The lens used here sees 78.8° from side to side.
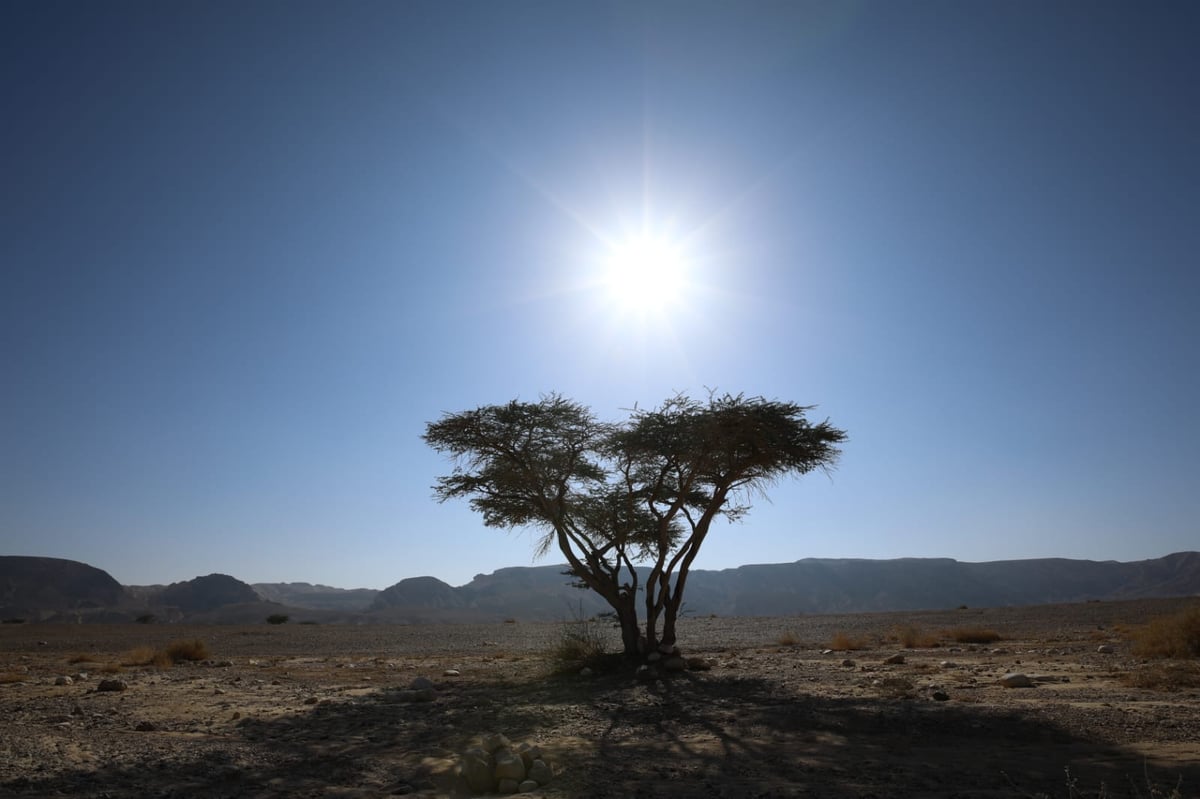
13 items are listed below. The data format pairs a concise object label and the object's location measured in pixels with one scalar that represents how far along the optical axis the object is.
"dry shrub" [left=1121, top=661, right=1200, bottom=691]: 9.88
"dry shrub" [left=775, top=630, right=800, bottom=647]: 22.41
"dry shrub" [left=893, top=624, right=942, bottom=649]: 20.14
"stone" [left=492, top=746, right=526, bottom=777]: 6.37
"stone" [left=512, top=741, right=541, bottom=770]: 6.73
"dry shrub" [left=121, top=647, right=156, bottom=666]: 18.08
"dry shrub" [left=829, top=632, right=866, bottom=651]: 20.06
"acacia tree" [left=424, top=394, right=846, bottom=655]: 16.25
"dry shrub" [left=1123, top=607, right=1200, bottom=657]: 13.34
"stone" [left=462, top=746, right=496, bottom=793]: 6.36
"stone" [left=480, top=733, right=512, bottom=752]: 6.86
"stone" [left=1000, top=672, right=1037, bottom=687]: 11.10
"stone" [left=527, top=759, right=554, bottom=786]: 6.45
